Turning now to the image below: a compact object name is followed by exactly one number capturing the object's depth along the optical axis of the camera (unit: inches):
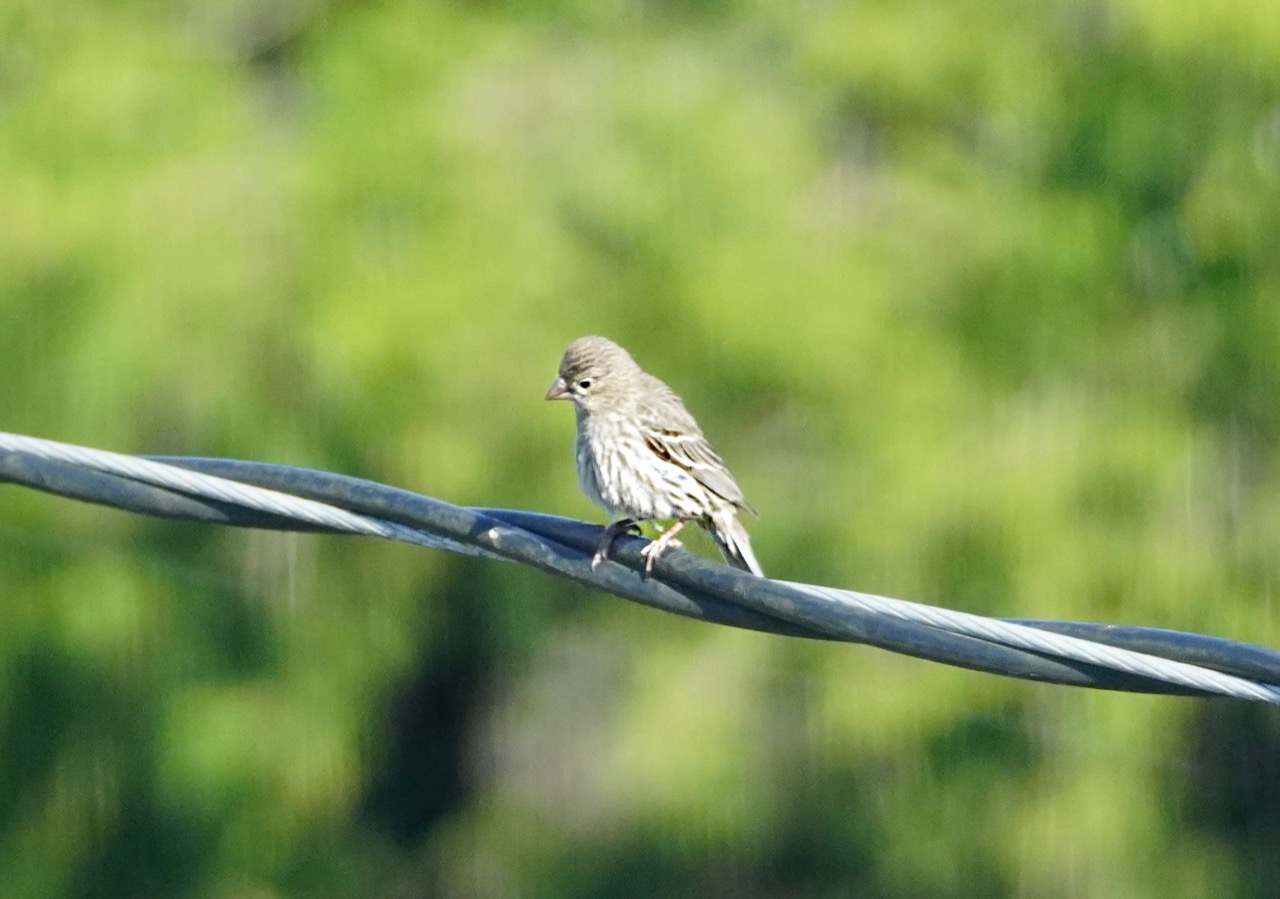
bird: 402.3
